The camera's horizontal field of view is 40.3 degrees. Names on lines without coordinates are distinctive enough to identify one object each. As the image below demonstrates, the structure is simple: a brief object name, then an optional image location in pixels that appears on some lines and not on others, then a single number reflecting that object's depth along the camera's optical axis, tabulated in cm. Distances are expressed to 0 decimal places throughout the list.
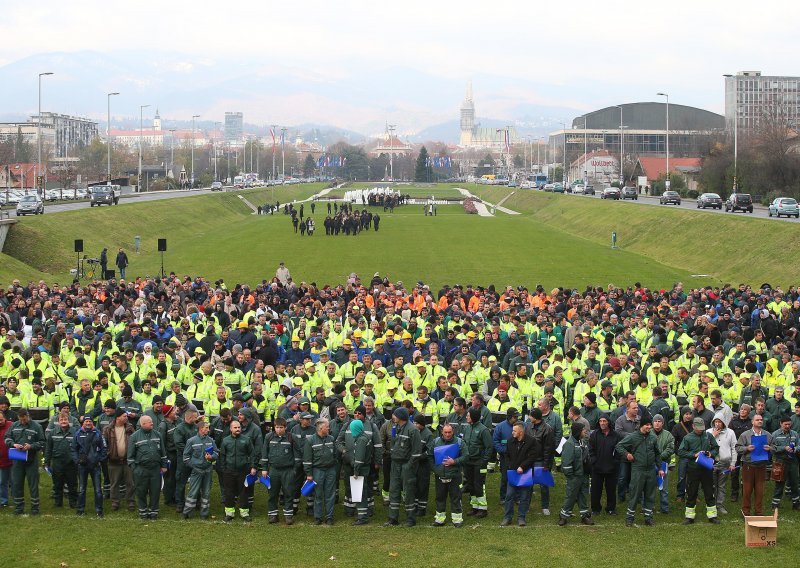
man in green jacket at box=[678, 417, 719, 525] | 1368
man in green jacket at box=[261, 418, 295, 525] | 1363
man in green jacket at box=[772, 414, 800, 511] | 1405
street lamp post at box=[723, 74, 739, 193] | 7514
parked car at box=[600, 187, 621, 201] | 8825
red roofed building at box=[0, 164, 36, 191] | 10838
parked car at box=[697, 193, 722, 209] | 6900
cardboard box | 1258
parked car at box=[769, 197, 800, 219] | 5778
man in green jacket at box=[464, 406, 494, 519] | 1388
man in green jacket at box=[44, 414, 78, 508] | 1395
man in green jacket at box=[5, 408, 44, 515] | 1392
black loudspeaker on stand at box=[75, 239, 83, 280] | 3928
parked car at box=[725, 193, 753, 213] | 6262
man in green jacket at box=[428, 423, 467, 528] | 1353
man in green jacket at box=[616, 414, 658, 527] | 1355
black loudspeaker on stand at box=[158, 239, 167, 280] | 3806
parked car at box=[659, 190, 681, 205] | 7599
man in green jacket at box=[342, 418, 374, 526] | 1362
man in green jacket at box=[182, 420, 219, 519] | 1363
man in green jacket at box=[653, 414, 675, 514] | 1354
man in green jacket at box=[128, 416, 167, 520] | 1367
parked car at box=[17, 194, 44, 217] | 5912
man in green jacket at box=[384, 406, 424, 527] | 1360
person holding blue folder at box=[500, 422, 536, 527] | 1338
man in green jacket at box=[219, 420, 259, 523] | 1364
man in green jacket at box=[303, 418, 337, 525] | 1353
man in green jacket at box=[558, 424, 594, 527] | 1353
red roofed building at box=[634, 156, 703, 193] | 10781
